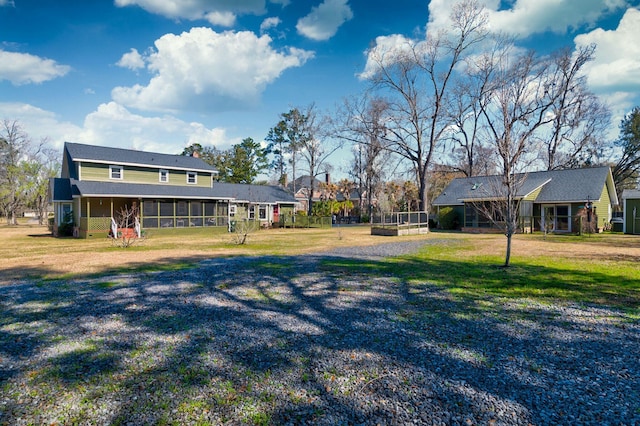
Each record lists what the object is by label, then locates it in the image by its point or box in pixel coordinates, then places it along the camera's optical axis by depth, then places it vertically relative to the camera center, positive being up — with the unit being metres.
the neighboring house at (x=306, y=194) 60.72 +3.97
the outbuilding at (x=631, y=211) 22.89 +0.09
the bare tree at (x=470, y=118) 30.48 +9.36
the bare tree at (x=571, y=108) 32.41 +10.22
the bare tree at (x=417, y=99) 29.52 +10.28
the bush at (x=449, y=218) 29.73 -0.35
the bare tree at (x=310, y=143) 43.12 +9.24
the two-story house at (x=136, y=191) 22.05 +1.85
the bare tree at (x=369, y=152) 31.66 +7.47
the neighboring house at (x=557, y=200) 24.44 +0.98
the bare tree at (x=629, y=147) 34.69 +6.71
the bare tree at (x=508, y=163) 10.25 +1.71
